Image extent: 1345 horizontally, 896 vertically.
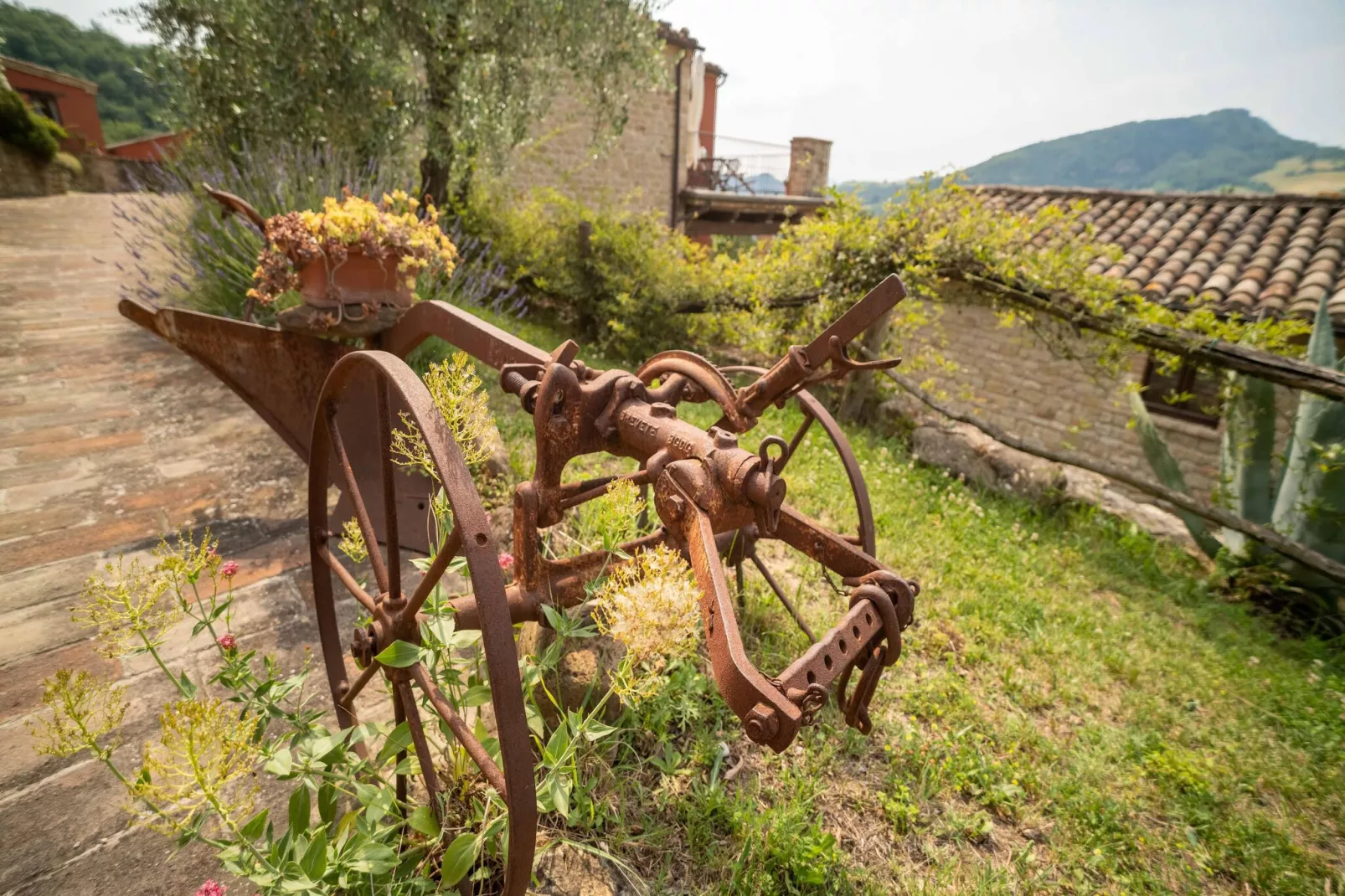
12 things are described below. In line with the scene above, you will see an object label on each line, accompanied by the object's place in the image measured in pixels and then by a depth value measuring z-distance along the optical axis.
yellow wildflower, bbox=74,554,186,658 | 1.12
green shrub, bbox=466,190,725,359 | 6.43
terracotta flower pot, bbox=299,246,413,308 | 2.25
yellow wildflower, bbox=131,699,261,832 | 0.93
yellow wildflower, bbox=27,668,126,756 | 0.96
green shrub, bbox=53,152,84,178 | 12.57
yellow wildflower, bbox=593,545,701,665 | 1.07
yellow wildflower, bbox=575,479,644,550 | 1.34
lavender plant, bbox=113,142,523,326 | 4.35
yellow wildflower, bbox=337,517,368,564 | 1.54
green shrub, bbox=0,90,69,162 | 11.38
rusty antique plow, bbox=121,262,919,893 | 1.04
